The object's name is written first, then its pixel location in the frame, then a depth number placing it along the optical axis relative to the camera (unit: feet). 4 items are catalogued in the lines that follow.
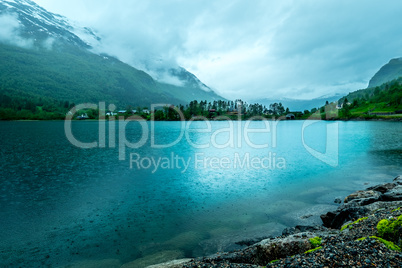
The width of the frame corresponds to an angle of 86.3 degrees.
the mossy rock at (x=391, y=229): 35.61
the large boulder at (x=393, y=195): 63.28
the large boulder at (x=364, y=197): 67.39
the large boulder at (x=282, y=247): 38.91
